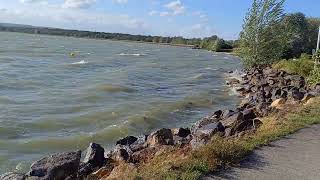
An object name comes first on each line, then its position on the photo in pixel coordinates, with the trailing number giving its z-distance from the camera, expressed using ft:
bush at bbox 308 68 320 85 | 39.74
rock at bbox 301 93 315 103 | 29.43
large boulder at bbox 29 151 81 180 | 15.37
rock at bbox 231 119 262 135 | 19.91
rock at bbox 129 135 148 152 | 20.93
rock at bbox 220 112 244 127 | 21.99
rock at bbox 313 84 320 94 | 32.90
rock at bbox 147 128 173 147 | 20.58
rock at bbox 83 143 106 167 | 18.20
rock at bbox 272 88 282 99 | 39.30
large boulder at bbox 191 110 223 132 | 25.12
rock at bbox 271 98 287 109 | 29.30
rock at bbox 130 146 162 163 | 16.81
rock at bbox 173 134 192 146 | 19.51
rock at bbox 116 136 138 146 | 23.59
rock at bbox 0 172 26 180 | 15.11
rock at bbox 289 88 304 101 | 31.60
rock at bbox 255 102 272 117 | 25.92
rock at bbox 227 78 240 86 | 66.54
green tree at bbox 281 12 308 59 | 74.82
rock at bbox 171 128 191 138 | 24.40
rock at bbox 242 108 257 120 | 22.80
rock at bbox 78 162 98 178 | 16.36
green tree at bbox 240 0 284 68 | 64.16
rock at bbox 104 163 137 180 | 12.88
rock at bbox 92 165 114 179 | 15.87
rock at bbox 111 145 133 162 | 17.81
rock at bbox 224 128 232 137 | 19.34
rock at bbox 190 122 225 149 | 17.67
